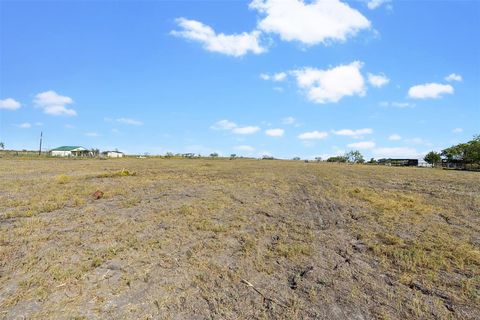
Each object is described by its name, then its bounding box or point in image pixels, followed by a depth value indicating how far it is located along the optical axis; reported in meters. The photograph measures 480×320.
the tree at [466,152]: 87.58
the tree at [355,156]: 151.69
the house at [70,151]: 130.60
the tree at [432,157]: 118.79
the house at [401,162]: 106.69
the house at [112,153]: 137.50
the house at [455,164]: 85.20
